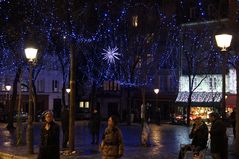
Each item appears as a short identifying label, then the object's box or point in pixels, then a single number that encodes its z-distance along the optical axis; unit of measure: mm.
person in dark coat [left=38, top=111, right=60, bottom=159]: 12891
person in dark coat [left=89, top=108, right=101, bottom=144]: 24203
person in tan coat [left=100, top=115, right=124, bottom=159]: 11570
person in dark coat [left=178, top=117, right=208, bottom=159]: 14672
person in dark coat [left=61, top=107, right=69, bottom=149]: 21906
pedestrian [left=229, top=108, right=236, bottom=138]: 28984
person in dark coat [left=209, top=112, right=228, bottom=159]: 14125
